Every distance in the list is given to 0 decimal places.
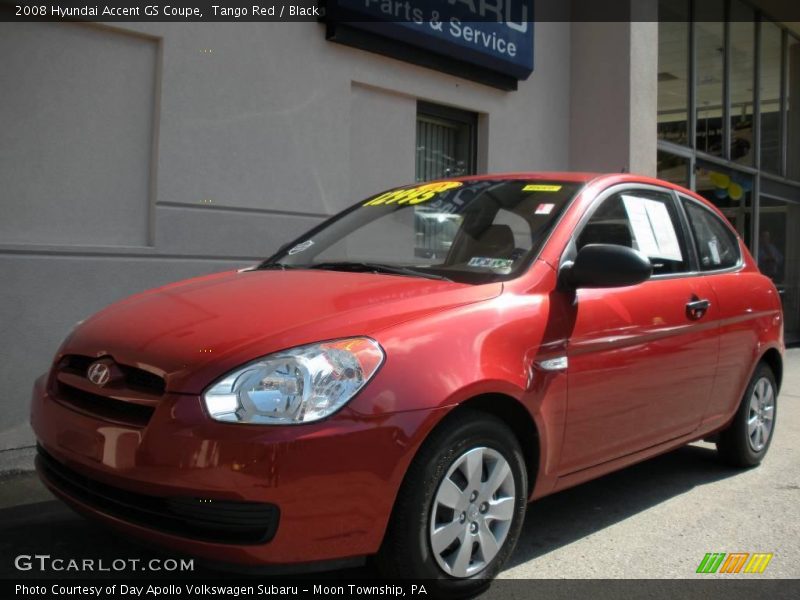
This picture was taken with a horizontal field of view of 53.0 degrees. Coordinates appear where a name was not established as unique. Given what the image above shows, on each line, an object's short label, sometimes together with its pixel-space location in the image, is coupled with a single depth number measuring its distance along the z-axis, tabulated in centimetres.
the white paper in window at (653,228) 394
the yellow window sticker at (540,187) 374
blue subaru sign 697
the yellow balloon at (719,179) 1226
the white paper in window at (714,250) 450
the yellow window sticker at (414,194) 405
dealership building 518
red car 237
